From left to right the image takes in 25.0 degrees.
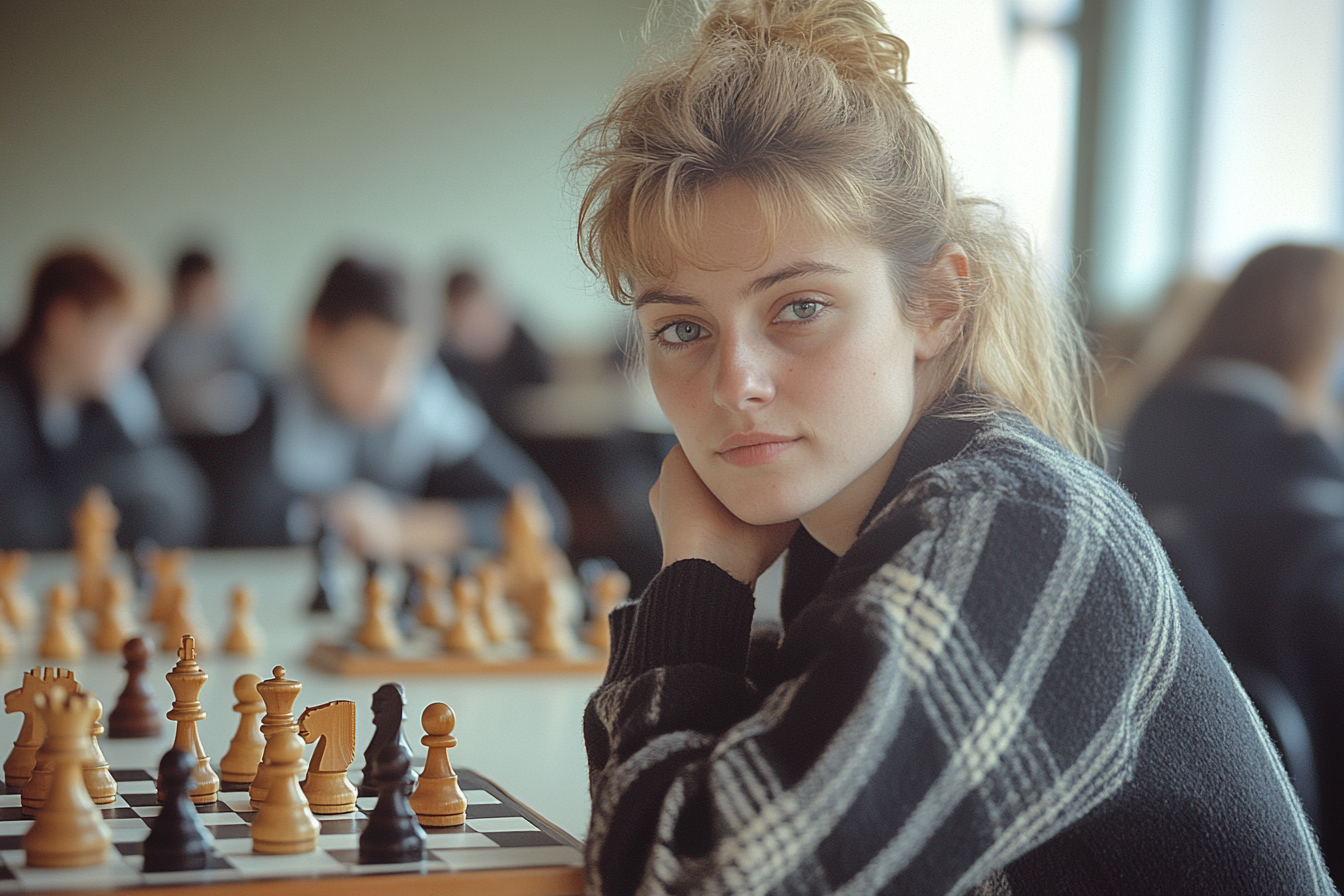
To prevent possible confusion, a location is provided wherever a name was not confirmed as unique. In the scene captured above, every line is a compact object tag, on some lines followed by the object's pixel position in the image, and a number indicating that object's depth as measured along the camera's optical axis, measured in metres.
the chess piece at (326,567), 2.37
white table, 1.67
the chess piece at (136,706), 1.72
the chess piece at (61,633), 2.00
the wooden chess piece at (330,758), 1.51
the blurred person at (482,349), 7.35
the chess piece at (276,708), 1.49
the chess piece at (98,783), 1.51
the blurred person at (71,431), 3.74
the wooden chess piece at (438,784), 1.50
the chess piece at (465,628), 2.05
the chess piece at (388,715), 1.48
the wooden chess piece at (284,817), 1.42
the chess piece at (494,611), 2.12
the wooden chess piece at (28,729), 1.55
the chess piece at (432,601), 2.18
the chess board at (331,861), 1.37
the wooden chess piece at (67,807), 1.38
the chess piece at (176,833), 1.39
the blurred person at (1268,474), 2.50
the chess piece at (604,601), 2.12
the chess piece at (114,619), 2.05
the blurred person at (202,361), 7.23
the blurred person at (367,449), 3.35
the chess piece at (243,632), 2.05
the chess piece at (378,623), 2.05
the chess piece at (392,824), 1.42
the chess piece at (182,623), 2.04
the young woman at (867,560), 1.37
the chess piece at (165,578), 2.17
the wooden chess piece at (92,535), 2.52
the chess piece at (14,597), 2.13
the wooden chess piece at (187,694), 1.55
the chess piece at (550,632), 2.07
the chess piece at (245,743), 1.57
